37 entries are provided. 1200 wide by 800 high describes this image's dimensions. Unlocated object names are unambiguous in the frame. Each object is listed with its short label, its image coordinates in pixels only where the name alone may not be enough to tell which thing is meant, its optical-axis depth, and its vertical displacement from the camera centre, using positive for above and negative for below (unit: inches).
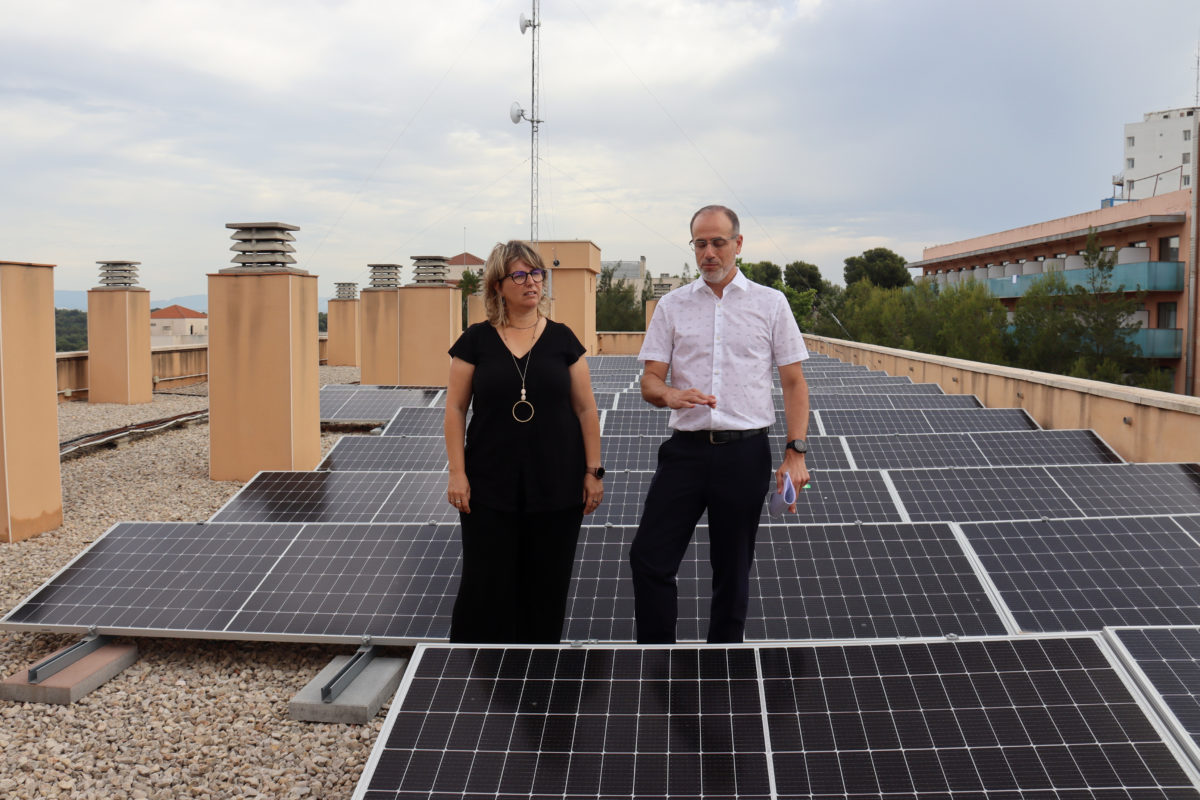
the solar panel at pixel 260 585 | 182.1 -53.6
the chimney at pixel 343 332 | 1337.4 +20.3
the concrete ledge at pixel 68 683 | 175.0 -69.2
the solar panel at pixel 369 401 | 586.6 -38.4
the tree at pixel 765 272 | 3041.3 +286.2
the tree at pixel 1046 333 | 1237.3 +29.2
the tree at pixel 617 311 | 1782.7 +77.8
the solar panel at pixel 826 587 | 166.6 -48.3
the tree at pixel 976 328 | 1334.9 +39.6
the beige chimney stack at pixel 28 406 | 302.4 -23.0
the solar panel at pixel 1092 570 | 168.9 -44.8
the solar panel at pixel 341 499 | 265.4 -48.9
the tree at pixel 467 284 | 2313.7 +171.6
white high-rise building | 2272.4 +568.6
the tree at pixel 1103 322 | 1200.8 +44.5
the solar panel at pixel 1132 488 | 258.8 -41.0
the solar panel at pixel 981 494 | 253.0 -42.8
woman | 145.8 -18.8
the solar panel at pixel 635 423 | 389.7 -34.1
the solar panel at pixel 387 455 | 337.7 -43.3
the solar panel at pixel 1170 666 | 107.5 -42.6
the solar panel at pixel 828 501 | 253.1 -45.1
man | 142.8 -12.5
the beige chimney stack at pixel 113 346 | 765.3 -3.1
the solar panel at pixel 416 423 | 413.1 -37.4
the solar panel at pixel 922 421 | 393.7 -32.8
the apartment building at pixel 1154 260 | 1205.6 +151.9
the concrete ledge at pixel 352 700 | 166.7 -68.5
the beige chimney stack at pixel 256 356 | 419.5 -5.8
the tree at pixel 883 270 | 3056.1 +286.2
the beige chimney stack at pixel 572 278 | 1002.7 +80.3
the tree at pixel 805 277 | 3256.2 +283.2
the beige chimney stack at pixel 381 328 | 854.5 +18.1
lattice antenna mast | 841.5 +223.6
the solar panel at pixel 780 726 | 100.9 -46.7
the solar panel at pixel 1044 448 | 345.4 -38.5
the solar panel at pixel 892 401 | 497.0 -29.5
